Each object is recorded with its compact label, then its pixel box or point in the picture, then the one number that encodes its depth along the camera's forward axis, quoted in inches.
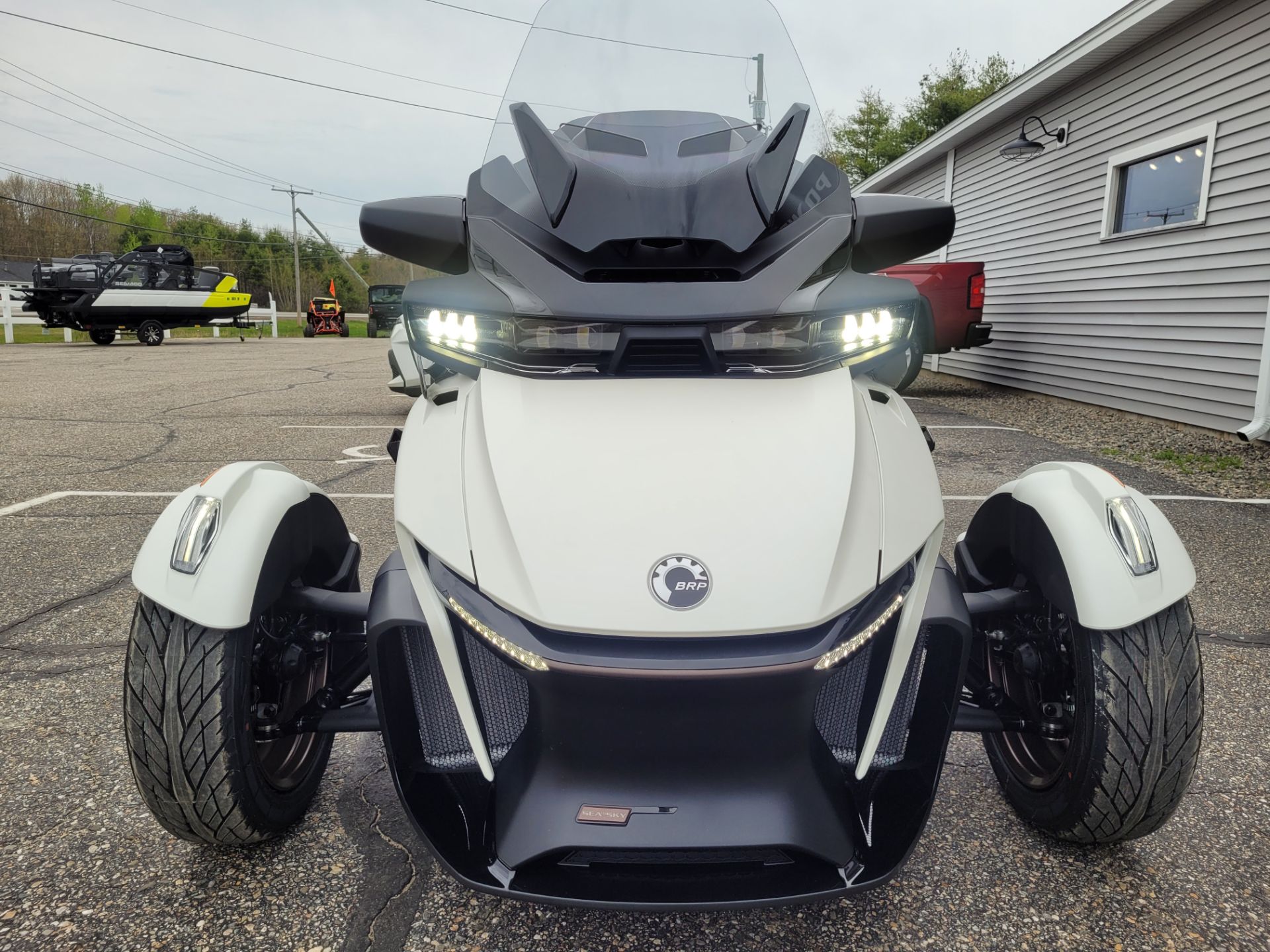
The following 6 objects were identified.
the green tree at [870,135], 1728.6
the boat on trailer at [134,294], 853.8
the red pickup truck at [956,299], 433.4
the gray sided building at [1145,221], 296.0
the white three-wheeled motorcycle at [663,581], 51.5
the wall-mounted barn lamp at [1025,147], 425.7
